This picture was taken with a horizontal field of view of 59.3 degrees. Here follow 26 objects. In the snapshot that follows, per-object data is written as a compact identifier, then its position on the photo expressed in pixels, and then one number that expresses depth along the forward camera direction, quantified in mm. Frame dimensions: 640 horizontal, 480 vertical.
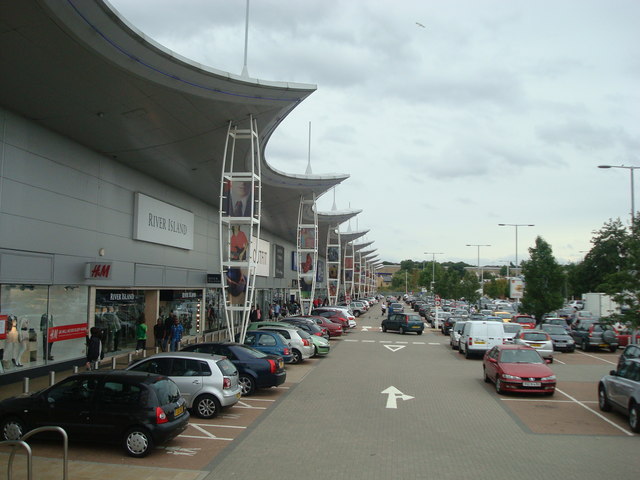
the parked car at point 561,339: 29172
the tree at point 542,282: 38312
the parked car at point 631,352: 15223
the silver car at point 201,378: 12305
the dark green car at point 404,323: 39562
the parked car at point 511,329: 28711
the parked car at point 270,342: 19809
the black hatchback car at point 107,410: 9391
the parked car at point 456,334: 29619
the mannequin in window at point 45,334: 17878
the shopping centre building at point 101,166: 14000
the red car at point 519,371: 15734
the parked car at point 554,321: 37250
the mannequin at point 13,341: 16188
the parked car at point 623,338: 30288
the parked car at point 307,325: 27750
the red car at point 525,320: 39138
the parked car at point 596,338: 29047
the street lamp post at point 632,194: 26508
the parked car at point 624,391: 11734
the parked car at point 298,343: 22359
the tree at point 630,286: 15984
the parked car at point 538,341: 23906
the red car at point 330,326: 34438
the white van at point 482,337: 25531
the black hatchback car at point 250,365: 15172
